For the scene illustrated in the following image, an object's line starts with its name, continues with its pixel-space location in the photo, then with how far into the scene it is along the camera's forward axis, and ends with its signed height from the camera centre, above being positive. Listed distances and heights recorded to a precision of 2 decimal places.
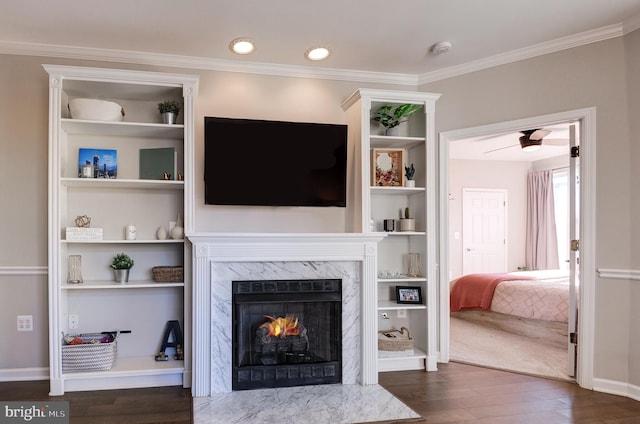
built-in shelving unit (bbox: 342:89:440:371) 3.64 +0.05
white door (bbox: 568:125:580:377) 3.47 -0.18
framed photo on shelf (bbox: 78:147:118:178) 3.38 +0.42
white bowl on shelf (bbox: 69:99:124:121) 3.21 +0.78
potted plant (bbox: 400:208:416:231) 3.82 -0.07
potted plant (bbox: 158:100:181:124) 3.36 +0.80
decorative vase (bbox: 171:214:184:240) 3.35 -0.12
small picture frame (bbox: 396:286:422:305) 3.81 -0.68
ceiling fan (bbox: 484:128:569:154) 4.84 +0.87
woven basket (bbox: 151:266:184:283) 3.34 -0.44
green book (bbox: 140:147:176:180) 3.49 +0.42
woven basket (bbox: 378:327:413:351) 3.73 -1.06
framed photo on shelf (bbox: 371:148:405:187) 3.77 +0.43
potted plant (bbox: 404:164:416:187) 3.80 +0.35
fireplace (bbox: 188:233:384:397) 3.16 -0.45
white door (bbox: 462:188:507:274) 7.72 -0.25
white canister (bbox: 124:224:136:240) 3.39 -0.12
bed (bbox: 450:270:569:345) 4.62 -0.99
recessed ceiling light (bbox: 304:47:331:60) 3.44 +1.29
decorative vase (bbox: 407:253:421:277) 3.86 -0.43
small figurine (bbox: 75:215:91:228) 3.33 -0.04
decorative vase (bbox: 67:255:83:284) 3.30 -0.40
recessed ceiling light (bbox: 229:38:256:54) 3.26 +1.28
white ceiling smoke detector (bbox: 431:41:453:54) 3.38 +1.31
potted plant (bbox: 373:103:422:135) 3.79 +0.88
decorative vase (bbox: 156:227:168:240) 3.39 -0.14
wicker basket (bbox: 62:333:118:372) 3.14 -1.00
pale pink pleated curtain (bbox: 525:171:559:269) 7.53 -0.15
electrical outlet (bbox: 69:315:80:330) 3.43 -0.81
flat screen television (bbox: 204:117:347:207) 3.41 +0.42
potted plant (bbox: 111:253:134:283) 3.33 -0.38
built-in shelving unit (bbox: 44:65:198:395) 3.13 -0.03
